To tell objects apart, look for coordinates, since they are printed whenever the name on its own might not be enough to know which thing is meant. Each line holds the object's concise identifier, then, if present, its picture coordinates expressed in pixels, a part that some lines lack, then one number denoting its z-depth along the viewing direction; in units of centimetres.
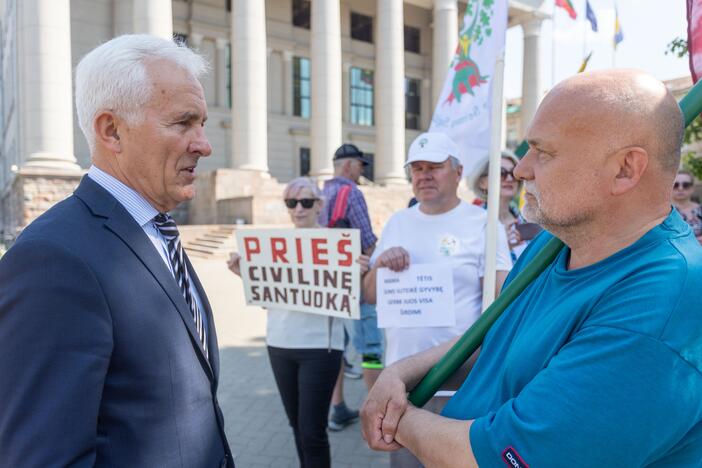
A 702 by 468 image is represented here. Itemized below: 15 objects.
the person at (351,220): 466
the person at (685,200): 540
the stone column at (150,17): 1723
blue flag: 1039
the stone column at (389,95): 2283
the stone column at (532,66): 2906
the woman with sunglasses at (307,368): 315
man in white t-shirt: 293
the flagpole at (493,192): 268
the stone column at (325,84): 2106
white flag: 337
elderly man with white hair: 116
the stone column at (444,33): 2452
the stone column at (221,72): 2538
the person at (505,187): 413
